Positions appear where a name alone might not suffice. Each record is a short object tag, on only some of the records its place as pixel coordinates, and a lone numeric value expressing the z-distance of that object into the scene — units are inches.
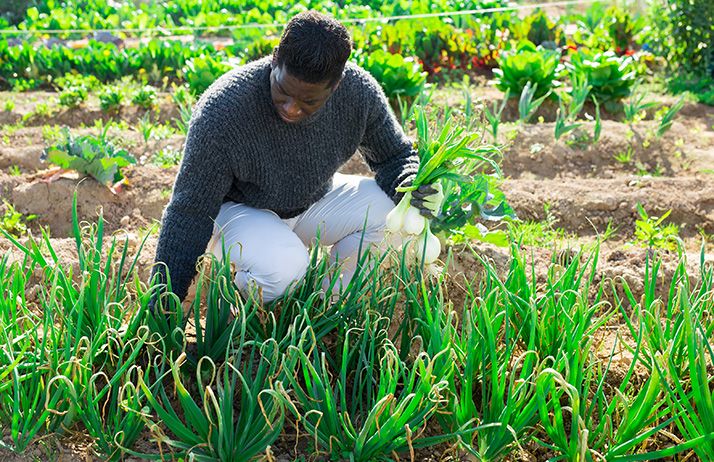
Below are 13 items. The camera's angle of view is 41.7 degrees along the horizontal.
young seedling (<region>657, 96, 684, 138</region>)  170.4
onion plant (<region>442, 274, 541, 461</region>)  81.7
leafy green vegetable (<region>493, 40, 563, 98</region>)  192.2
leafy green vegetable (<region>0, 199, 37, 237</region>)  141.4
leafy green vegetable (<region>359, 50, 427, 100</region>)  189.9
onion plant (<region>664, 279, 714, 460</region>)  78.8
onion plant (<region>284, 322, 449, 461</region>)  78.9
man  95.6
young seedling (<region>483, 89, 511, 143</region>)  162.6
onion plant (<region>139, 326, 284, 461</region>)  79.1
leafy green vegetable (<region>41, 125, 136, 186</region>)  151.3
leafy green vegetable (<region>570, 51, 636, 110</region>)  191.0
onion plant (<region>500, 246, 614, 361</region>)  88.2
